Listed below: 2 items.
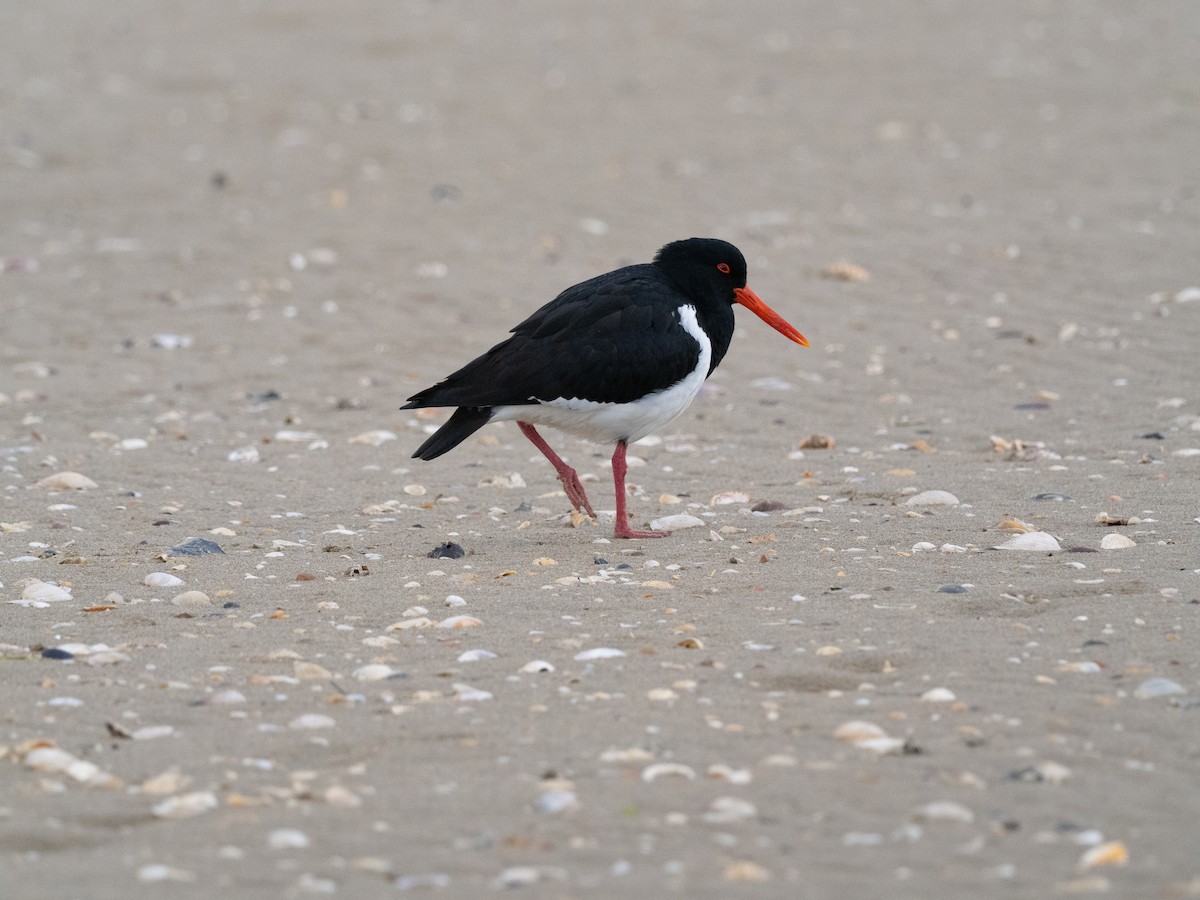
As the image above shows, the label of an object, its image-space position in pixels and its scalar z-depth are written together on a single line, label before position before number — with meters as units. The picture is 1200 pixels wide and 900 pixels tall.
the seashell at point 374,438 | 18.02
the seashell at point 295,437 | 18.08
